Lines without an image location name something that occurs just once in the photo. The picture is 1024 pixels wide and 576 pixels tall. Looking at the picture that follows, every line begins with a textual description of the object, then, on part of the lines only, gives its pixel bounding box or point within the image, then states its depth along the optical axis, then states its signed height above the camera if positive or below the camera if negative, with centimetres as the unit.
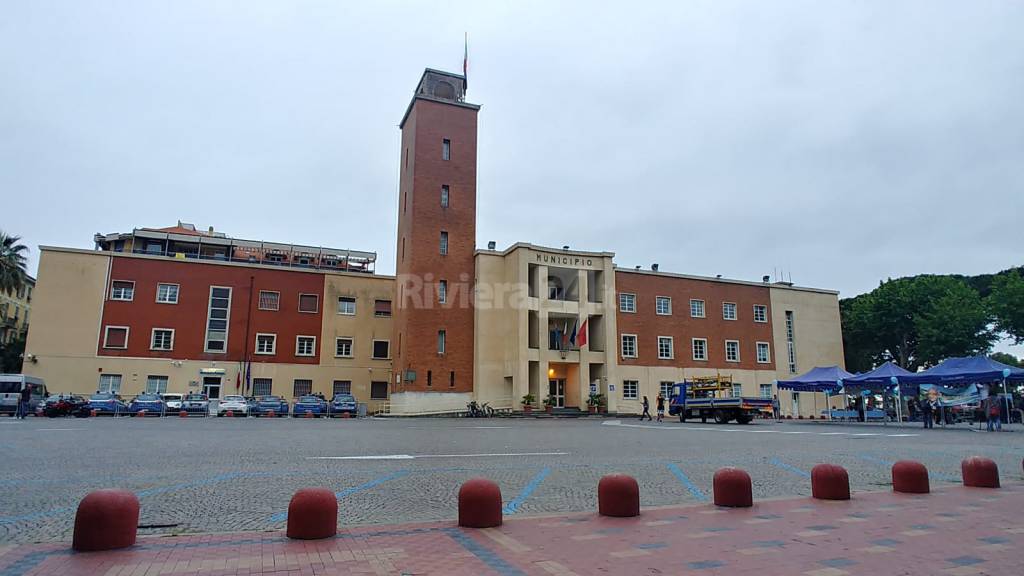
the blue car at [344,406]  3998 -41
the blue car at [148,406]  3541 -45
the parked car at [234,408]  3700 -54
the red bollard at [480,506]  633 -102
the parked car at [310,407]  3816 -47
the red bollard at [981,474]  882 -93
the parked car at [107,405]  3509 -41
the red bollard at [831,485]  789 -98
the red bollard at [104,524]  518 -100
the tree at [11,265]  4356 +873
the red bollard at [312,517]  571 -103
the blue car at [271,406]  3847 -44
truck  3178 -6
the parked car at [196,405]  3688 -39
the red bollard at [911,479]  832 -96
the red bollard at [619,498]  684 -101
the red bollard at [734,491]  740 -100
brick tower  4150 +987
